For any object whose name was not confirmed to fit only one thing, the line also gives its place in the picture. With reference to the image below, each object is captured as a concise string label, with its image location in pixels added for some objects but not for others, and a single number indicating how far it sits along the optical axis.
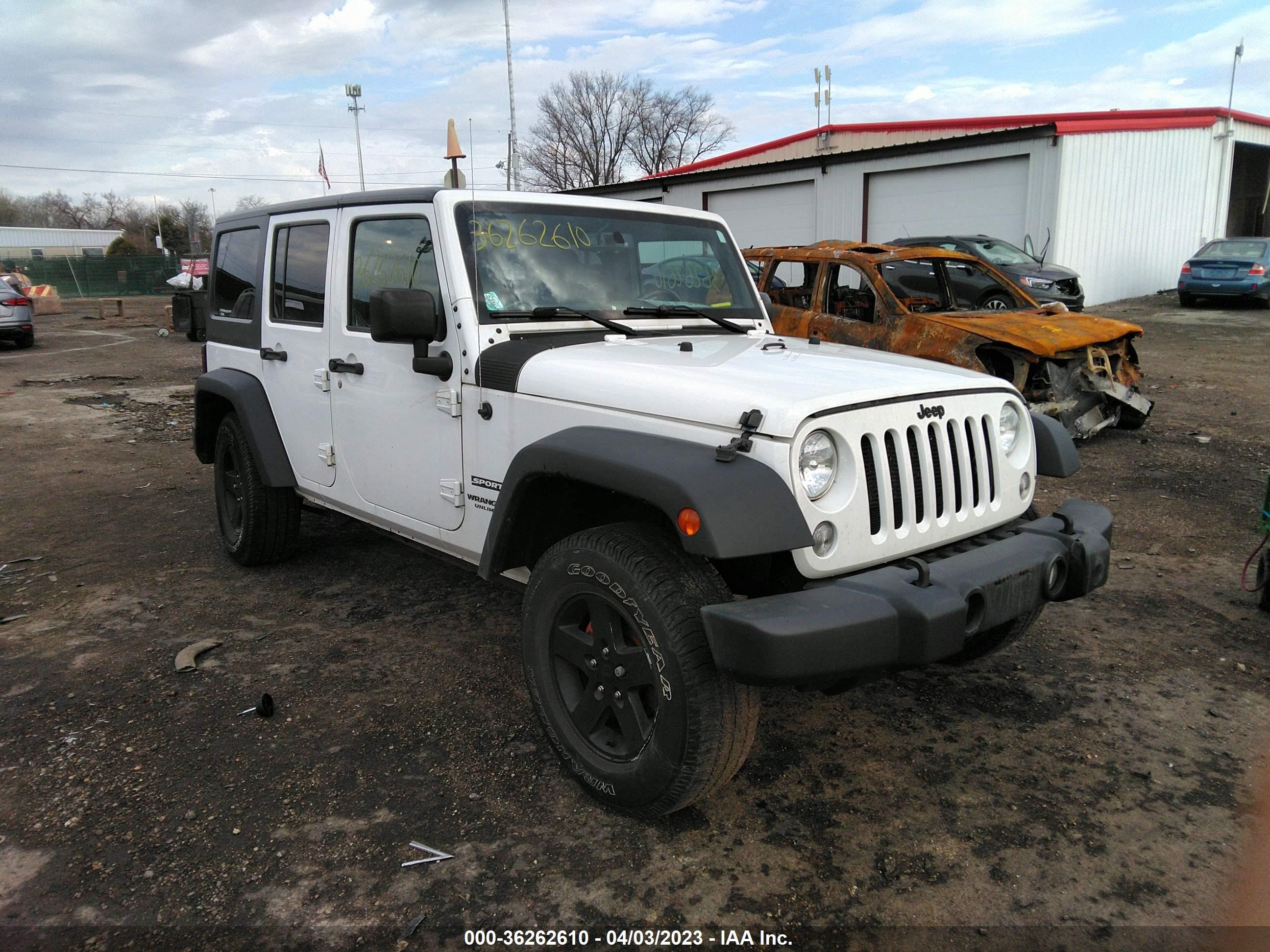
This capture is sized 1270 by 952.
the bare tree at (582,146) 52.59
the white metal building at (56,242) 66.75
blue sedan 17.47
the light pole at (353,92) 13.59
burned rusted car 7.43
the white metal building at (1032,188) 17.09
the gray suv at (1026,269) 13.79
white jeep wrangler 2.37
